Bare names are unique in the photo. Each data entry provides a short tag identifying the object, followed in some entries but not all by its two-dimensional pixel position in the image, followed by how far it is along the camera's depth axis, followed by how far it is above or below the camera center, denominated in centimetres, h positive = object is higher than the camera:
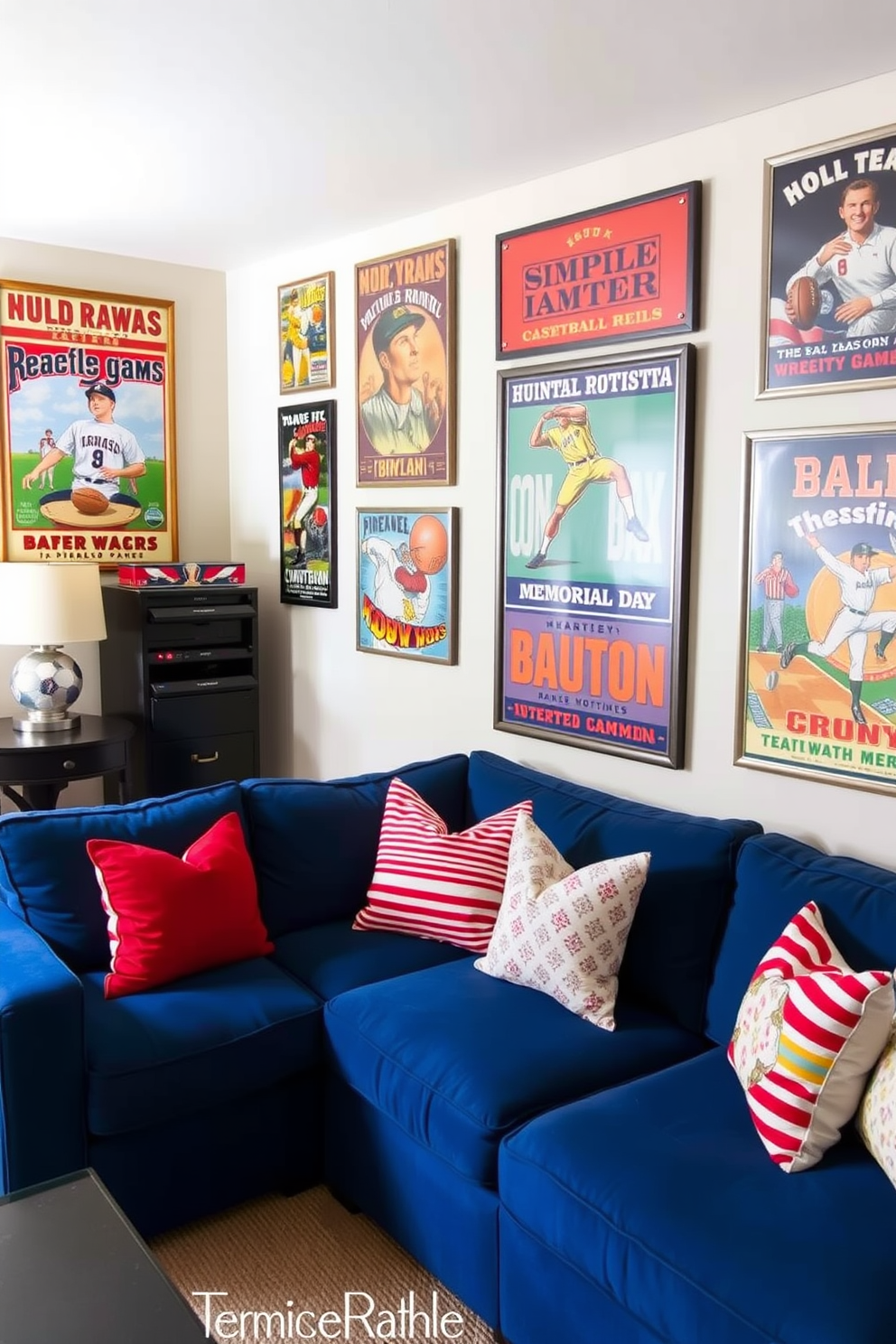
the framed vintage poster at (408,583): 360 -11
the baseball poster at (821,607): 246 -13
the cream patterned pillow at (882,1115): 177 -91
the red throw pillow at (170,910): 251 -83
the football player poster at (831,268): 241 +63
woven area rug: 214 -147
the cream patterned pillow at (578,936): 240 -84
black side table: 356 -68
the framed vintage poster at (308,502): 407 +17
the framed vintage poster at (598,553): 289 +0
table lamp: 370 -26
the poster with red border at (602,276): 280 +74
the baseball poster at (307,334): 399 +78
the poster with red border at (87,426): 405 +46
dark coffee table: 151 -104
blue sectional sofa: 170 -100
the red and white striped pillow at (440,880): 278 -83
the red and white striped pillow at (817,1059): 183 -84
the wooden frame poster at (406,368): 353 +60
